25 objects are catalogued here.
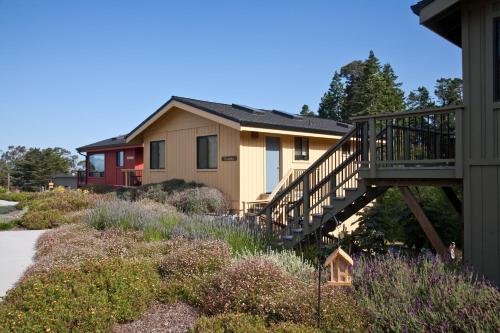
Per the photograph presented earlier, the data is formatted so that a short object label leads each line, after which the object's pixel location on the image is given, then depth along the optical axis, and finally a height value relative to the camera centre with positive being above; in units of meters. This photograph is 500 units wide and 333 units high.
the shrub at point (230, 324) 3.89 -1.55
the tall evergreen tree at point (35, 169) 47.97 +0.29
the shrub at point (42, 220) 12.65 -1.54
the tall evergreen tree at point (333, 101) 53.08 +9.19
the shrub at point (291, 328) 3.79 -1.52
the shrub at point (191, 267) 5.48 -1.47
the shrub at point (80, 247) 6.69 -1.47
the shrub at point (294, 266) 5.61 -1.41
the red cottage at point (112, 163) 25.36 +0.54
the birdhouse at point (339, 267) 4.23 -1.05
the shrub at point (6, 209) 17.39 -1.72
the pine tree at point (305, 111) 59.69 +8.80
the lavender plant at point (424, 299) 3.84 -1.39
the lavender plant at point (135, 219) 9.35 -1.23
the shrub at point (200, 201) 14.59 -1.12
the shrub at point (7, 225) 12.90 -1.75
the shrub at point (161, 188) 16.64 -0.75
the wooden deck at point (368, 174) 6.88 -0.07
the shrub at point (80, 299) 4.22 -1.50
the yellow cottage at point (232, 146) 15.59 +1.09
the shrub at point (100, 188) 24.06 -1.03
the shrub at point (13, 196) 25.68 -1.64
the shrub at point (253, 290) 4.50 -1.45
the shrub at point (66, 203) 14.55 -1.18
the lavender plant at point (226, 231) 8.05 -1.30
